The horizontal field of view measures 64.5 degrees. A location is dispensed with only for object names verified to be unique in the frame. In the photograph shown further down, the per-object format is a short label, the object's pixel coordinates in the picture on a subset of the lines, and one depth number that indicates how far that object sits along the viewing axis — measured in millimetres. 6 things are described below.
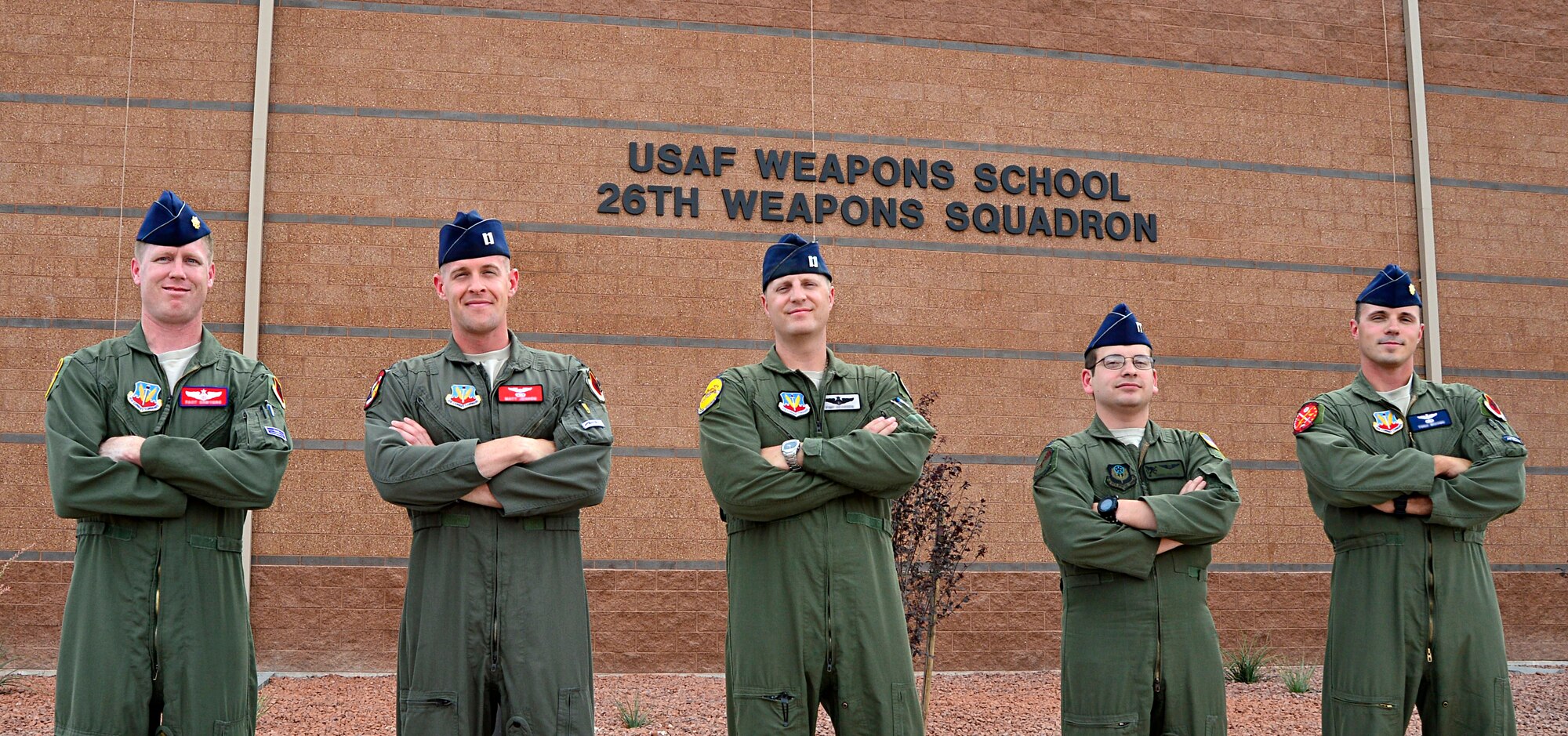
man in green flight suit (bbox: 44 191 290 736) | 4195
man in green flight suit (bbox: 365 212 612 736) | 4250
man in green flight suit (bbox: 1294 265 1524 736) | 5031
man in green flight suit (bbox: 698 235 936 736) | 4449
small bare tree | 7938
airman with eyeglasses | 4777
